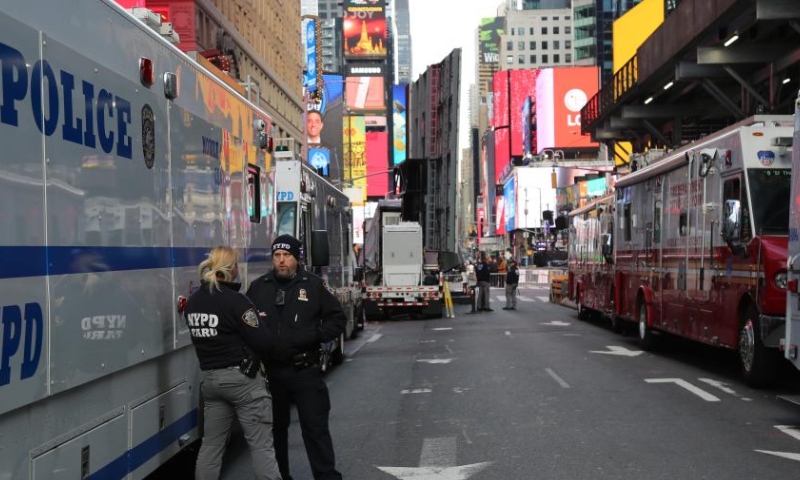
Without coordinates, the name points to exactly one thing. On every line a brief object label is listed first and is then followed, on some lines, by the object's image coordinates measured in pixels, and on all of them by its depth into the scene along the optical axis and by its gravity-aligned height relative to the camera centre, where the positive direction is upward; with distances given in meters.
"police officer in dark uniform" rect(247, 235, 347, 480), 6.63 -0.71
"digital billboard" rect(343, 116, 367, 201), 156.75 +14.97
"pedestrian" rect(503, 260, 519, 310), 33.19 -1.92
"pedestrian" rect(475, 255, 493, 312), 31.86 -1.79
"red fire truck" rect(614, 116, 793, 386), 11.91 -0.20
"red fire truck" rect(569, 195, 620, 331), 22.19 -0.79
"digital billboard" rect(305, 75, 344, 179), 108.00 +12.72
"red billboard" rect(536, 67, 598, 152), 128.75 +17.48
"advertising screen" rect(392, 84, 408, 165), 192.38 +19.83
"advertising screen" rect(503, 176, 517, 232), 139.88 +4.11
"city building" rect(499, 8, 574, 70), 194.88 +40.06
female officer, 6.09 -0.84
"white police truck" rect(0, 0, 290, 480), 4.10 +0.01
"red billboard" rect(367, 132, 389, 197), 181.00 +14.33
